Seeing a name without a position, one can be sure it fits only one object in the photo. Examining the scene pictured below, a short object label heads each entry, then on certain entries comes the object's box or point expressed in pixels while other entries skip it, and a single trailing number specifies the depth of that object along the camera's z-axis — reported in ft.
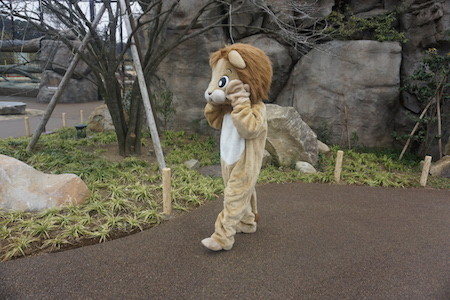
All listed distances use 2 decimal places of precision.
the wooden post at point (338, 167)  17.40
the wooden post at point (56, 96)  19.51
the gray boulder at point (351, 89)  24.06
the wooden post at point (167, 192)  12.11
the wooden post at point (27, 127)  25.89
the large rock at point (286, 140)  19.94
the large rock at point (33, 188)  12.24
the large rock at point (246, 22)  26.23
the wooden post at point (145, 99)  16.21
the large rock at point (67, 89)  51.11
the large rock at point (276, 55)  25.85
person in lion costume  8.55
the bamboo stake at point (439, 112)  21.30
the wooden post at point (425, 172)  17.46
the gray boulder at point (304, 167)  19.16
